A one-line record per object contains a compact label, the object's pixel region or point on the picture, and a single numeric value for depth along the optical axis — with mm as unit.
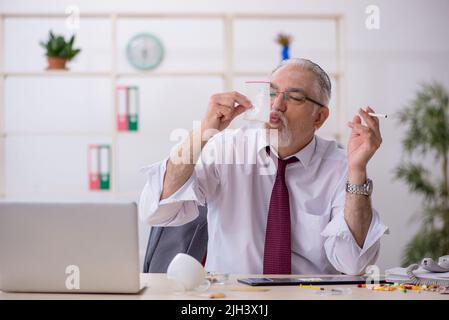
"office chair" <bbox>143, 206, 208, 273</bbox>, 2135
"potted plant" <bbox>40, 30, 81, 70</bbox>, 4434
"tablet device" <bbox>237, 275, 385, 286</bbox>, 1670
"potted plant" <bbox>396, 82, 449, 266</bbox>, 4555
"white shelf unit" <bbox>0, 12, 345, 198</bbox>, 4402
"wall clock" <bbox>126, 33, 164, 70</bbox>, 4684
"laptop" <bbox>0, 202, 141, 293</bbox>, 1476
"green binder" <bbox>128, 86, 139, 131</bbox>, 4461
